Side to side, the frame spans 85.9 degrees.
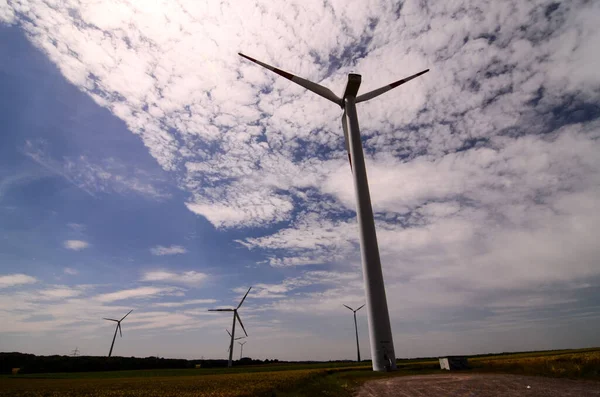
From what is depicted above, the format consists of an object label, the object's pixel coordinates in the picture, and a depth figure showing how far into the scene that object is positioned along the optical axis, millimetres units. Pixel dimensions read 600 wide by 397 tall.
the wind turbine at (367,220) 38781
